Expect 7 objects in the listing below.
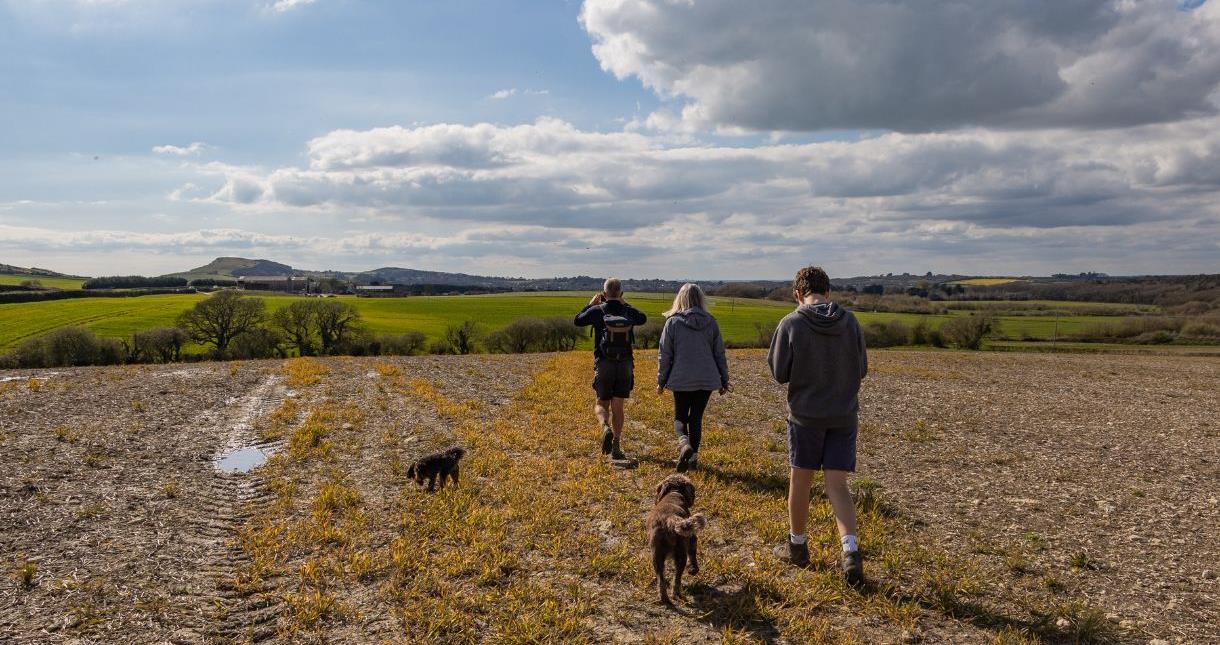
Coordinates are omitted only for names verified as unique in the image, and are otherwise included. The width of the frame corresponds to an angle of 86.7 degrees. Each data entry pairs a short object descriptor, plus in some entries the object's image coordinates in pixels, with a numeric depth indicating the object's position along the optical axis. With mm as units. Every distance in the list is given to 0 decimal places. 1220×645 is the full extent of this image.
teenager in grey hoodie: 5785
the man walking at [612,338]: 9859
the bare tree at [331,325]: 58750
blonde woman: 8781
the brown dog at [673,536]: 5234
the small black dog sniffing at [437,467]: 8805
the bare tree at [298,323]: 57812
